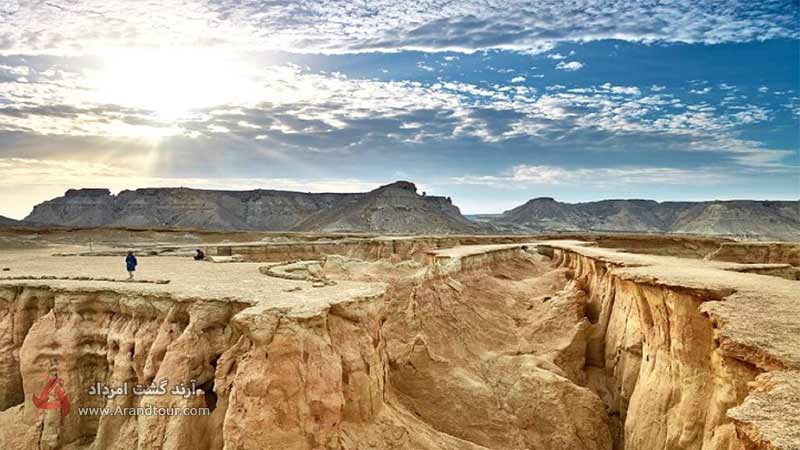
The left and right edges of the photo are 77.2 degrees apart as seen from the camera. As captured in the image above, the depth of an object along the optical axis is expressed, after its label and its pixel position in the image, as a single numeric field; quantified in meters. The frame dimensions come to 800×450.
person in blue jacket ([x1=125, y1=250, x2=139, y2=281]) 15.30
